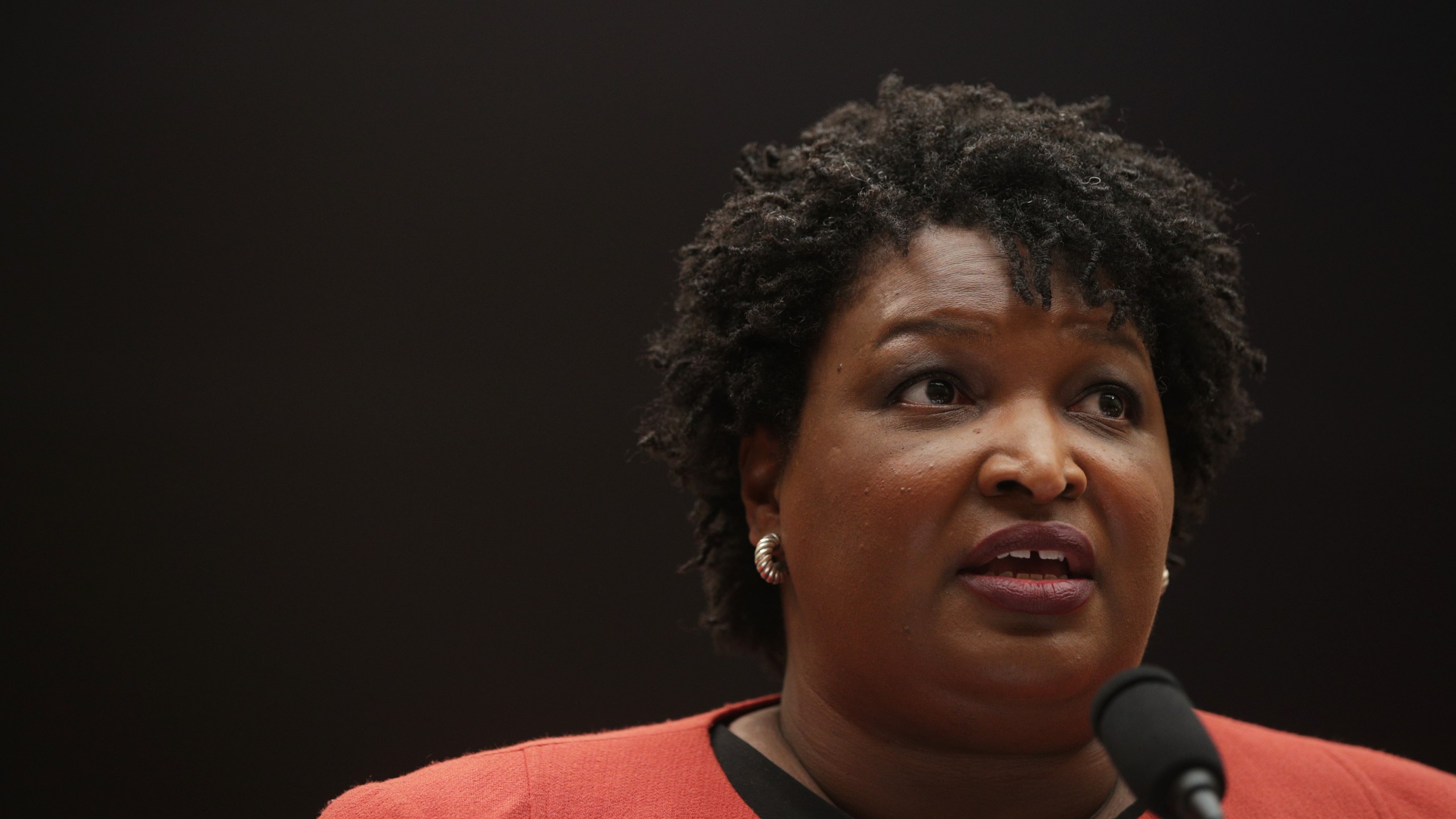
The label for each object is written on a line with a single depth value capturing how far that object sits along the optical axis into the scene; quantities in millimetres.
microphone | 2924
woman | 3111
